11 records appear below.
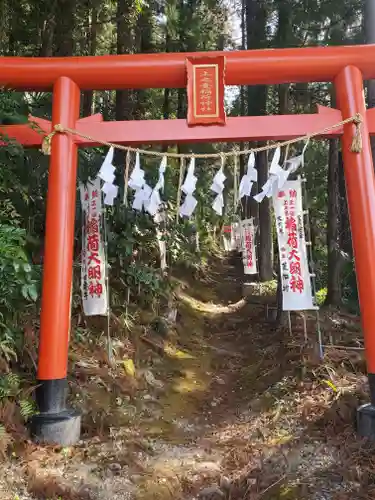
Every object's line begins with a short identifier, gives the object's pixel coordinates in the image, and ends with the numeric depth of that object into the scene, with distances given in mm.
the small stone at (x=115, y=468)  4067
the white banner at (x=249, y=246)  12039
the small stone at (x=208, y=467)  4152
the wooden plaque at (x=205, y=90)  5062
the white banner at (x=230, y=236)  22619
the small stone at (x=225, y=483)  3827
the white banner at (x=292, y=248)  5750
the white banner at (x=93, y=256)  5906
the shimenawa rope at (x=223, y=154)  4762
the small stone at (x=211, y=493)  3744
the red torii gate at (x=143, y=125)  4730
